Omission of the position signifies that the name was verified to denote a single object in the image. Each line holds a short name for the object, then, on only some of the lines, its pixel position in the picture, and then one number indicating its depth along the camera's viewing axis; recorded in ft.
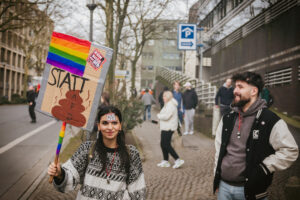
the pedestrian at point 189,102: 43.57
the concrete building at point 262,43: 24.29
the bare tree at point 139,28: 78.12
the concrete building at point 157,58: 253.85
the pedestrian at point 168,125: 26.94
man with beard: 9.80
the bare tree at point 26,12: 45.24
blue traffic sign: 44.98
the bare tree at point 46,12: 46.11
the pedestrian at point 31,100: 58.08
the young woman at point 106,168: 9.32
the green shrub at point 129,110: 33.71
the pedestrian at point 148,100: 65.51
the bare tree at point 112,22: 42.22
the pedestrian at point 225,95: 37.91
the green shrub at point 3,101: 123.44
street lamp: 47.24
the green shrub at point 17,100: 140.15
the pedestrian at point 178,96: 43.01
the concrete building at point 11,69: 176.65
